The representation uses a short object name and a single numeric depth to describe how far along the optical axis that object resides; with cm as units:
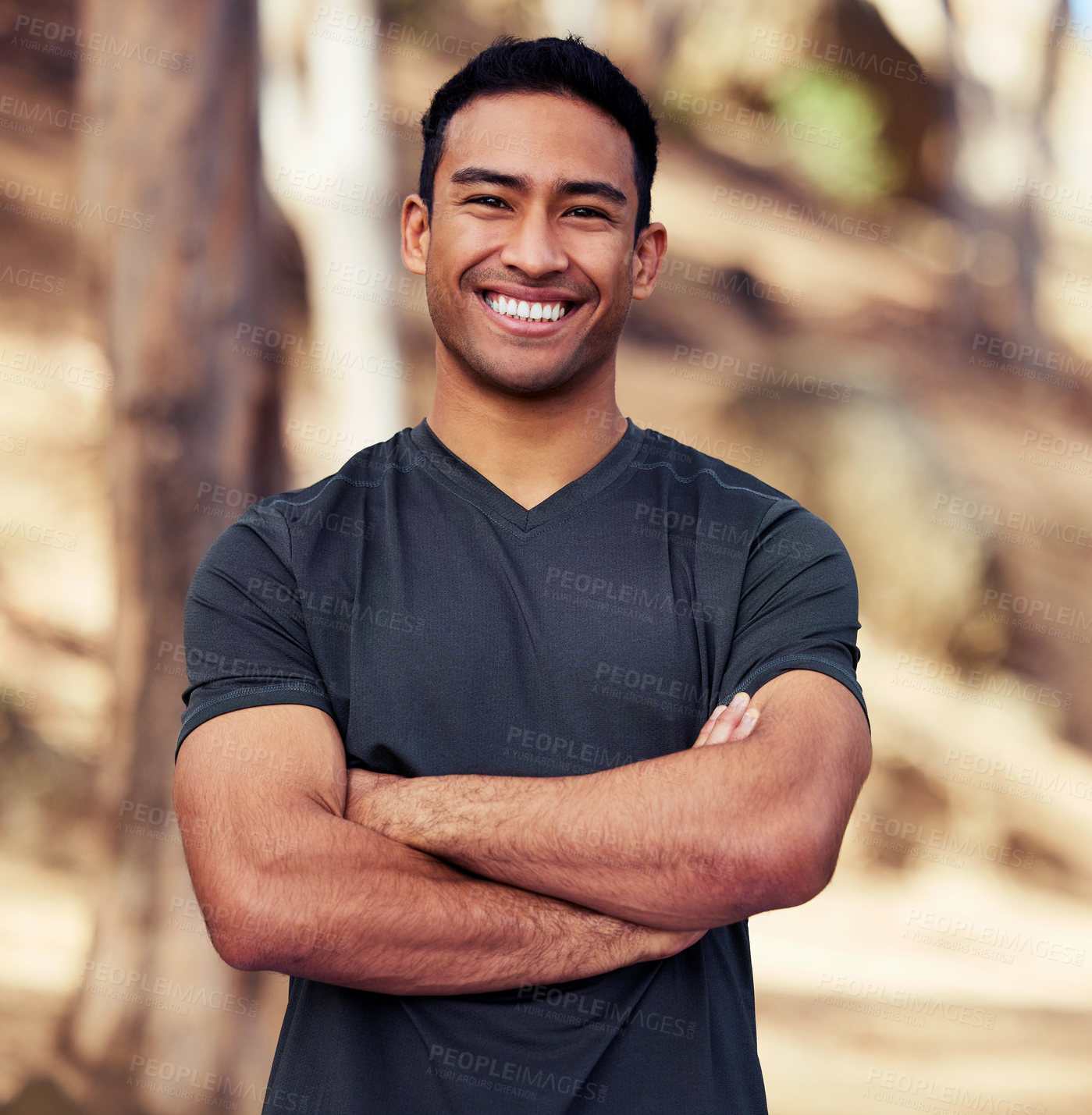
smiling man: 219
